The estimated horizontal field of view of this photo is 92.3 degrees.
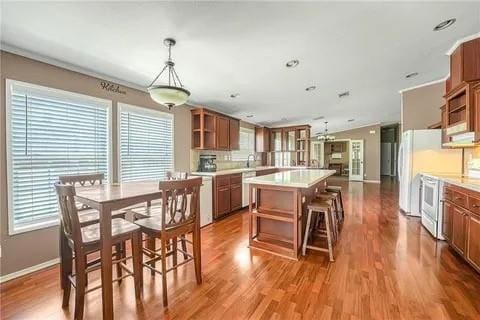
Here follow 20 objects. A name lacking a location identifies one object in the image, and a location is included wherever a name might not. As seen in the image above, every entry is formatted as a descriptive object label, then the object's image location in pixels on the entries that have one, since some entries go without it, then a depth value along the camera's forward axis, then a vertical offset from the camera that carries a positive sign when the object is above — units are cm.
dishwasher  519 -76
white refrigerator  423 -5
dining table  164 -37
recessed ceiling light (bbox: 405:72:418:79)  412 +151
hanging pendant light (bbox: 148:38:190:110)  201 +58
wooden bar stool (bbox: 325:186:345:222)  421 -71
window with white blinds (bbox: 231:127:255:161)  620 +36
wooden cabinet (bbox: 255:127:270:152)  729 +56
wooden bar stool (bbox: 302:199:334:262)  268 -73
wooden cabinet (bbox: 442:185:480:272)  229 -72
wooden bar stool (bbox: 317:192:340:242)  331 -60
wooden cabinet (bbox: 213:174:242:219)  426 -73
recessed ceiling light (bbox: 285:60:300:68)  306 +128
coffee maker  471 -13
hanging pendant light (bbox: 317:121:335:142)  951 +82
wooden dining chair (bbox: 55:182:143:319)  164 -64
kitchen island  278 -71
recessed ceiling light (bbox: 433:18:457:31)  247 +147
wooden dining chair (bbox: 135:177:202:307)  189 -59
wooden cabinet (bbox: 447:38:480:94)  287 +122
